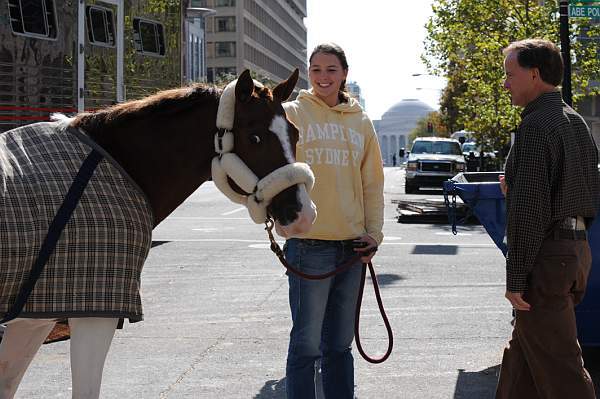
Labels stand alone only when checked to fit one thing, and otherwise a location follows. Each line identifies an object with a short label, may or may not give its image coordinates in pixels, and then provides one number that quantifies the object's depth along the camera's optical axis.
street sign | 14.67
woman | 4.65
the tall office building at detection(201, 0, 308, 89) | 113.38
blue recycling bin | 6.11
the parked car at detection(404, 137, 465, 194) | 33.91
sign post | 16.27
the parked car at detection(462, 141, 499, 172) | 29.90
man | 4.29
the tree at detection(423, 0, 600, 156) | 23.44
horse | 3.60
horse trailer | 10.34
